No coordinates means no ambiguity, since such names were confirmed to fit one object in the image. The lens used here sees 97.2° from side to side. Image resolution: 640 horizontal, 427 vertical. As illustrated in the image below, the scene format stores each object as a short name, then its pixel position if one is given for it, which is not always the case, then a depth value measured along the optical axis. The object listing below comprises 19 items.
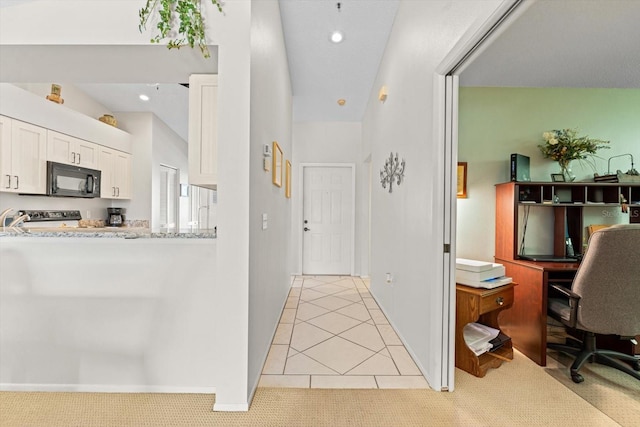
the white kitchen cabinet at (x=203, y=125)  1.93
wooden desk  2.12
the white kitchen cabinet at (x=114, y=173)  4.21
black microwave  3.35
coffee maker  4.44
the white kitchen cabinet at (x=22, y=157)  2.86
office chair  1.79
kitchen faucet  1.86
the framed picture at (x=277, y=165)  2.53
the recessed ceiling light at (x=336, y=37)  2.88
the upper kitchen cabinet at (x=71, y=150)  3.39
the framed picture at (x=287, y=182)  3.53
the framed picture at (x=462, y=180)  2.75
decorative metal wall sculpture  2.62
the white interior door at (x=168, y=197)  5.27
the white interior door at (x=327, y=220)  5.10
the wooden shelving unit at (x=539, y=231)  2.16
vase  2.67
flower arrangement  2.60
